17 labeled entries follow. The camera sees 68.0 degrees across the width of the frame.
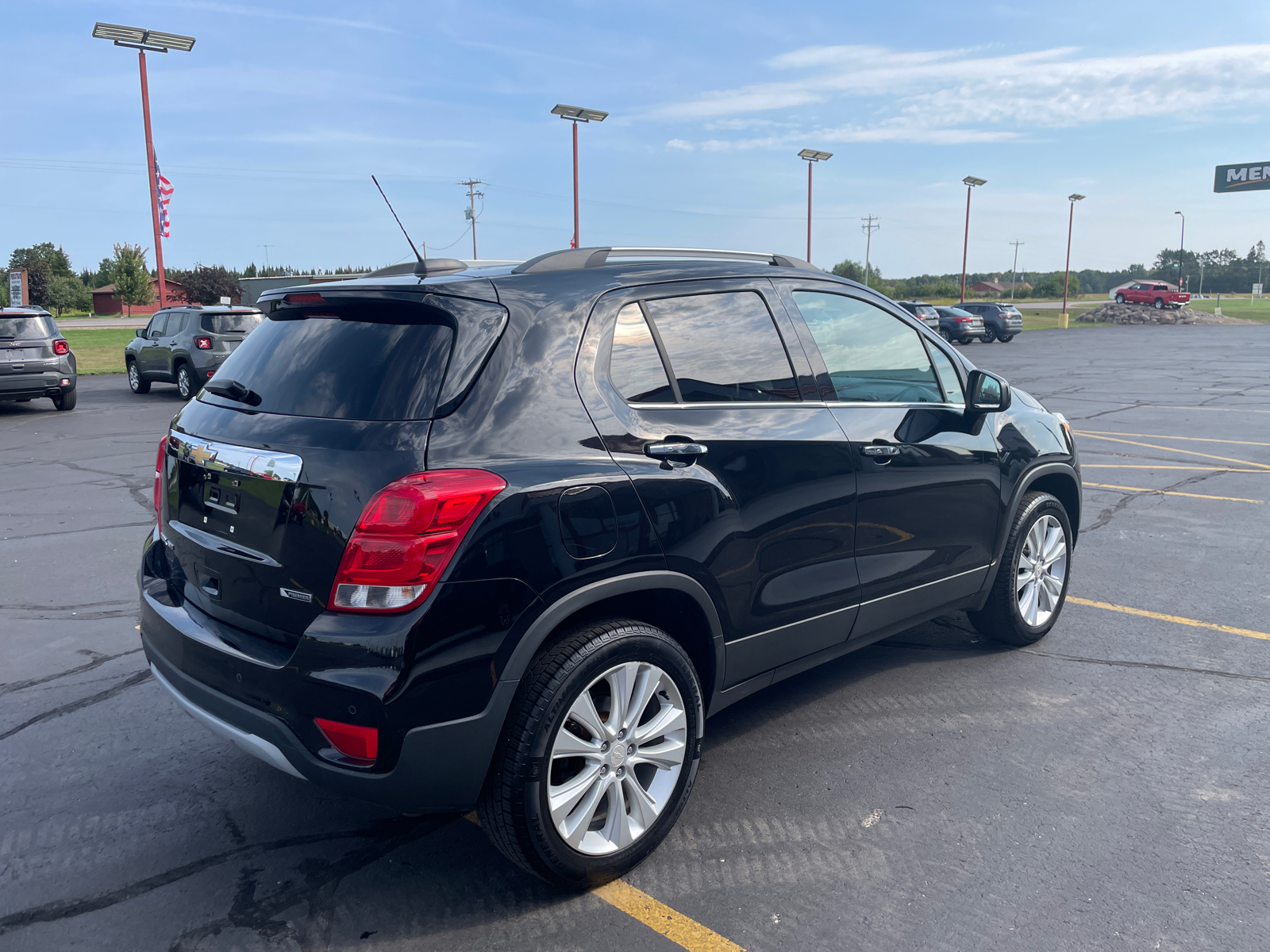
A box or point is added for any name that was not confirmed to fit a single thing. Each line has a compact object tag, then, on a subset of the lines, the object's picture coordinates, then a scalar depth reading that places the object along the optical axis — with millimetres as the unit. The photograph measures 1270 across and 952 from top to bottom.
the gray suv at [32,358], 14500
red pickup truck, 60812
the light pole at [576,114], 38438
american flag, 29109
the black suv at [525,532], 2447
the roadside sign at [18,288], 25672
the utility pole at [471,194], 76188
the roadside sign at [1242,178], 79688
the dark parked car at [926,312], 33531
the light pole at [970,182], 64750
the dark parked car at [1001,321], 39969
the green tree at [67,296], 86625
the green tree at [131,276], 74875
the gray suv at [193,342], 16484
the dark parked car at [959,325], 38188
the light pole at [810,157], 51894
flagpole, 27719
